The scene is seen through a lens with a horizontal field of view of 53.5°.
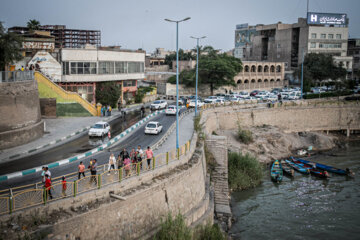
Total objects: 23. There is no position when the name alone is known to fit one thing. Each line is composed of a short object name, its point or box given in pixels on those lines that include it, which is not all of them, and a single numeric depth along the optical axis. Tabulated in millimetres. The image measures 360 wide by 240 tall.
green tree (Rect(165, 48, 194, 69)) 93181
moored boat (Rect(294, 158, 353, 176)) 37416
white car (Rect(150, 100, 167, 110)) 48781
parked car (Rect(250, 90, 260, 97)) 69612
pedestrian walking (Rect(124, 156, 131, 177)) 17656
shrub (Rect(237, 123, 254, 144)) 42844
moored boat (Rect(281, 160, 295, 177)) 36544
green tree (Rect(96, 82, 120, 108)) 47250
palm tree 56488
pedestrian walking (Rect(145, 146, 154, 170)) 19608
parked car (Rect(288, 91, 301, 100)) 61175
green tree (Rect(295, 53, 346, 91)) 75688
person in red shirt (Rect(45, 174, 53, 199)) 14620
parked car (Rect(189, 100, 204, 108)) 50038
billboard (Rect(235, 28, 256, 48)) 103500
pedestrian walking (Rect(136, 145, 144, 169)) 20438
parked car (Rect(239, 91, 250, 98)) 62688
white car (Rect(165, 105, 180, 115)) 42706
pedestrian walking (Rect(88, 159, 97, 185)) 17534
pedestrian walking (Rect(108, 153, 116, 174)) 18772
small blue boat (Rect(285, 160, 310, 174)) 37491
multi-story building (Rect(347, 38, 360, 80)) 104231
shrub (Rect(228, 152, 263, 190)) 31281
